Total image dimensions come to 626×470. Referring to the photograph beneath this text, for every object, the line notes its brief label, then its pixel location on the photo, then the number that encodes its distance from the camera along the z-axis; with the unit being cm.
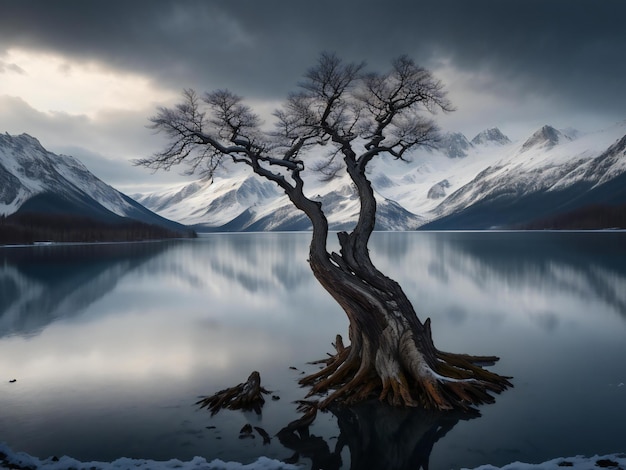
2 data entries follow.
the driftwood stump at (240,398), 1377
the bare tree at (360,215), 1422
